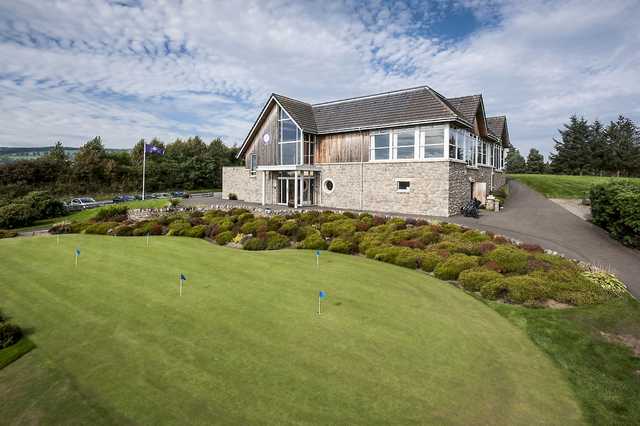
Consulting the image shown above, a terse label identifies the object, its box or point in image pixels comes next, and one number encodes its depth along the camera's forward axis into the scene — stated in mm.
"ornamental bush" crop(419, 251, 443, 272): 12430
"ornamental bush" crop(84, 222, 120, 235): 20531
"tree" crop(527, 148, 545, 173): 77519
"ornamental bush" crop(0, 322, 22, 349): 6719
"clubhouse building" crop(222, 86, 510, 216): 22984
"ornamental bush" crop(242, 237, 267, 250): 16156
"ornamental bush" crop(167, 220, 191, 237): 19781
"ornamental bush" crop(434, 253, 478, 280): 11570
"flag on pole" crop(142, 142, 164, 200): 34409
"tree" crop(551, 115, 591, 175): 63562
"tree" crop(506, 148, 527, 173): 84075
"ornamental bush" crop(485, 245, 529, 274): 11562
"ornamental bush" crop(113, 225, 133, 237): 19842
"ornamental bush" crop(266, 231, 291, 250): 16234
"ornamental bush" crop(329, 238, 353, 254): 15172
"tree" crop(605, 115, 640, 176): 59406
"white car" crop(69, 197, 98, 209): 33466
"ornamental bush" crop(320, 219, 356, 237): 17116
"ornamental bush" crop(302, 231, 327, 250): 15780
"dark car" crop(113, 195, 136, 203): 37488
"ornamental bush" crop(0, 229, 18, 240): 20062
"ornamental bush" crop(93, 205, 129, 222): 24094
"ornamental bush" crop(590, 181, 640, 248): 14062
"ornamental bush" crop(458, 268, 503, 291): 10562
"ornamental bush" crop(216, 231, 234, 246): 17656
